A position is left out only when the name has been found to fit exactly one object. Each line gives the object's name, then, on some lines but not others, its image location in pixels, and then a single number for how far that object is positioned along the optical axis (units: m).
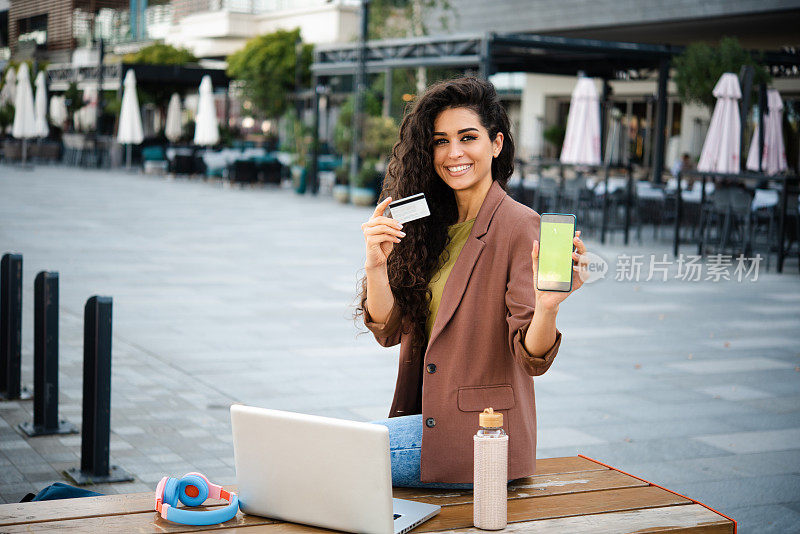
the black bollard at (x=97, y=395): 4.32
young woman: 2.54
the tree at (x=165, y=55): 42.19
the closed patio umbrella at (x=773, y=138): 14.94
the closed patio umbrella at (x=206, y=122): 29.89
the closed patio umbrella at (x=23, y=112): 28.80
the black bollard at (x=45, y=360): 5.00
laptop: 2.00
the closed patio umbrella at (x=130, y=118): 30.02
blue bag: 2.75
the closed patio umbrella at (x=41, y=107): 29.61
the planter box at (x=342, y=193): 22.64
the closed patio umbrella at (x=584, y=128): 16.62
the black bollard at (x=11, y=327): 5.59
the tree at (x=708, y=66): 16.69
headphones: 2.17
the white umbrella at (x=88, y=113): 37.22
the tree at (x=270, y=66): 37.06
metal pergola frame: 18.15
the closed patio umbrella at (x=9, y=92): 36.19
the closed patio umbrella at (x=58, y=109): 36.94
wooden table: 2.16
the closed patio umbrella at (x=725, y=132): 13.77
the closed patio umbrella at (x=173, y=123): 34.06
